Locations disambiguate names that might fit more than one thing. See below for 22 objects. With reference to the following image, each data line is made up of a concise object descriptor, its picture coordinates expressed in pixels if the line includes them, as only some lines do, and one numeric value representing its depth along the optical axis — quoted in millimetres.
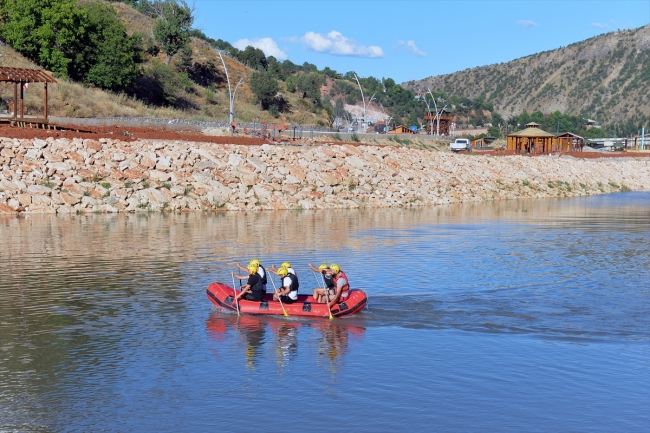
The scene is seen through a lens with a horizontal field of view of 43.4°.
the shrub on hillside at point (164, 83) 91938
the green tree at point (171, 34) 106938
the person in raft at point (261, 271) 19700
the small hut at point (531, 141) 95250
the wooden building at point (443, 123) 134475
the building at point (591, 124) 182500
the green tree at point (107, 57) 79625
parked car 85562
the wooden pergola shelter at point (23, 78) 49381
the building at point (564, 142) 101962
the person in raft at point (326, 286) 19547
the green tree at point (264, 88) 107000
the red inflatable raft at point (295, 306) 19219
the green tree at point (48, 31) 76812
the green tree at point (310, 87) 127875
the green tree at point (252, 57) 137500
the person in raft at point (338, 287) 19125
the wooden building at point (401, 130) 112138
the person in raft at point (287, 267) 19469
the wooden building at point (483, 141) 121938
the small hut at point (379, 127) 138875
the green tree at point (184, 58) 106688
